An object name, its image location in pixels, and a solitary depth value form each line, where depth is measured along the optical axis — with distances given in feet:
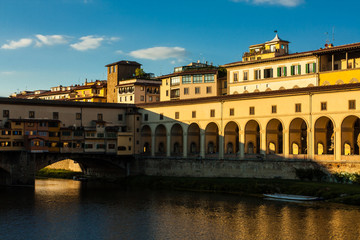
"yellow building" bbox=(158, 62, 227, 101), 318.24
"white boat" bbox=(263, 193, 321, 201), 182.70
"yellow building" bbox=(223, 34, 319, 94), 249.14
